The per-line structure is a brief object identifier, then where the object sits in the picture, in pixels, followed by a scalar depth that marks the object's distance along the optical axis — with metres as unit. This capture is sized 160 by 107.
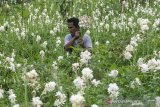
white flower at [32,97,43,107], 5.65
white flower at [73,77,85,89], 6.24
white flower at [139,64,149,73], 7.56
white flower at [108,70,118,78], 7.51
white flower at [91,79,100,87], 7.32
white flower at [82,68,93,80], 6.61
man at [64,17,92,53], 12.30
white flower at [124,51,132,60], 8.13
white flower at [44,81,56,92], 6.35
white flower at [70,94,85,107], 4.61
